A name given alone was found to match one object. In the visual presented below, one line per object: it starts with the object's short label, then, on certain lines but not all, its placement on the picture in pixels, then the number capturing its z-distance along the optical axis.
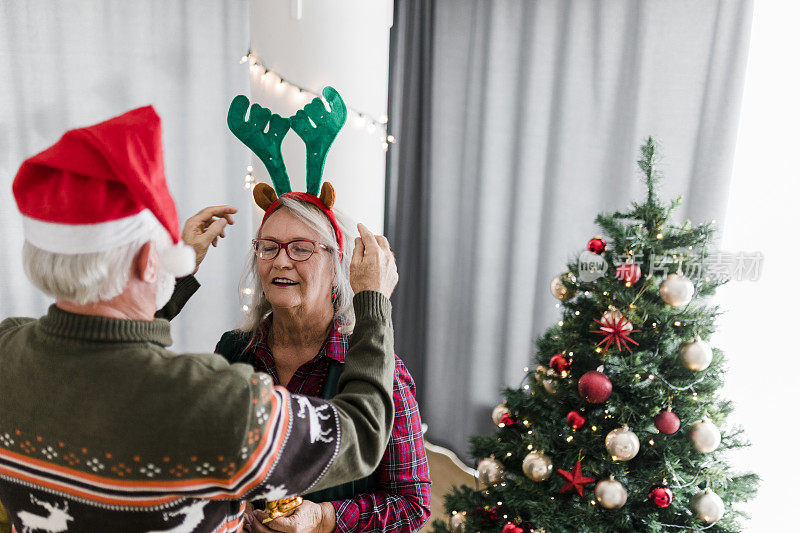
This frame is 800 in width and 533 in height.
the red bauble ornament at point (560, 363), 1.64
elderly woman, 1.24
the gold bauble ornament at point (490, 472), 1.75
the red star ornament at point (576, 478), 1.56
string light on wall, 2.12
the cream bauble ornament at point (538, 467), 1.60
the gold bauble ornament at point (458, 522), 1.82
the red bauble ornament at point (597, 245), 1.60
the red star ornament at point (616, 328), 1.50
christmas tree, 1.50
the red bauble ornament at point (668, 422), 1.46
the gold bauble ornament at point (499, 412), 1.82
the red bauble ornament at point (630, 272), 1.51
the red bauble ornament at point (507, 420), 1.79
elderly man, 0.69
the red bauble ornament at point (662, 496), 1.47
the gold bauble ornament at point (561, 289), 1.67
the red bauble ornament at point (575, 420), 1.58
